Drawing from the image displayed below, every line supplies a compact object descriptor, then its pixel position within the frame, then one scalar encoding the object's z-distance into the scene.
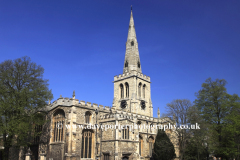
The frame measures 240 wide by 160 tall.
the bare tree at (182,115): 29.09
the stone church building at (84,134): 27.97
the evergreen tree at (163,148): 32.25
